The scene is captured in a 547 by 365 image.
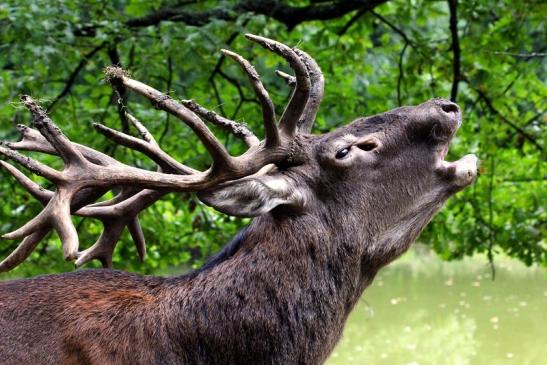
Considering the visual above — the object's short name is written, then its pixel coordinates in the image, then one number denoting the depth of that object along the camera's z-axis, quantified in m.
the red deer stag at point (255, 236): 6.90
